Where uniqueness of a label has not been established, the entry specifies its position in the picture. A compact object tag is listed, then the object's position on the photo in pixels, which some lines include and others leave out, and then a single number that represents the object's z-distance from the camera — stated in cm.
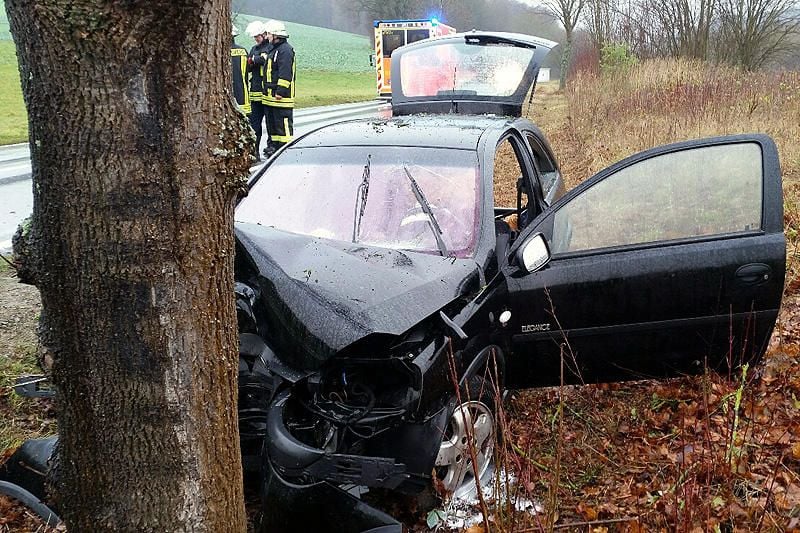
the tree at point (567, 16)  2925
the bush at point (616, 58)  1569
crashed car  242
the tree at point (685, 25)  1770
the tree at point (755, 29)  1833
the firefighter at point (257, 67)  941
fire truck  2258
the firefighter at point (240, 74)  920
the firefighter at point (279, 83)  916
